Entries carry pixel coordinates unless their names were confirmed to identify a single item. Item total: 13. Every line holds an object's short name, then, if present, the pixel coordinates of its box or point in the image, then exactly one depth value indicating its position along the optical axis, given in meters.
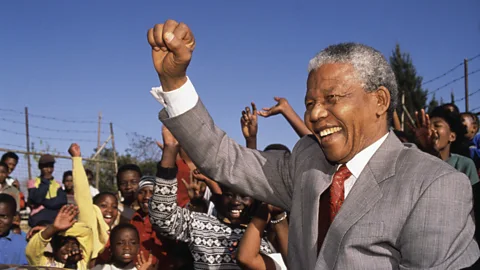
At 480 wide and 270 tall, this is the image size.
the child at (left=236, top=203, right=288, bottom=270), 3.38
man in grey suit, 1.73
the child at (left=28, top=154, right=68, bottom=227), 7.09
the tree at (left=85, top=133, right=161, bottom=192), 17.04
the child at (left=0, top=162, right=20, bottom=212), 7.20
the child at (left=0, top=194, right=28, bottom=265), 4.62
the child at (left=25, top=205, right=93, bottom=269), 4.48
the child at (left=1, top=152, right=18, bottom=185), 8.03
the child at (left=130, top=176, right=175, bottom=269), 4.37
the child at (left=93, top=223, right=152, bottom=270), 4.39
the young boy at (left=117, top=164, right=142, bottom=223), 5.61
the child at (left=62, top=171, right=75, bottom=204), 8.34
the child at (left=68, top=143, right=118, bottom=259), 4.90
